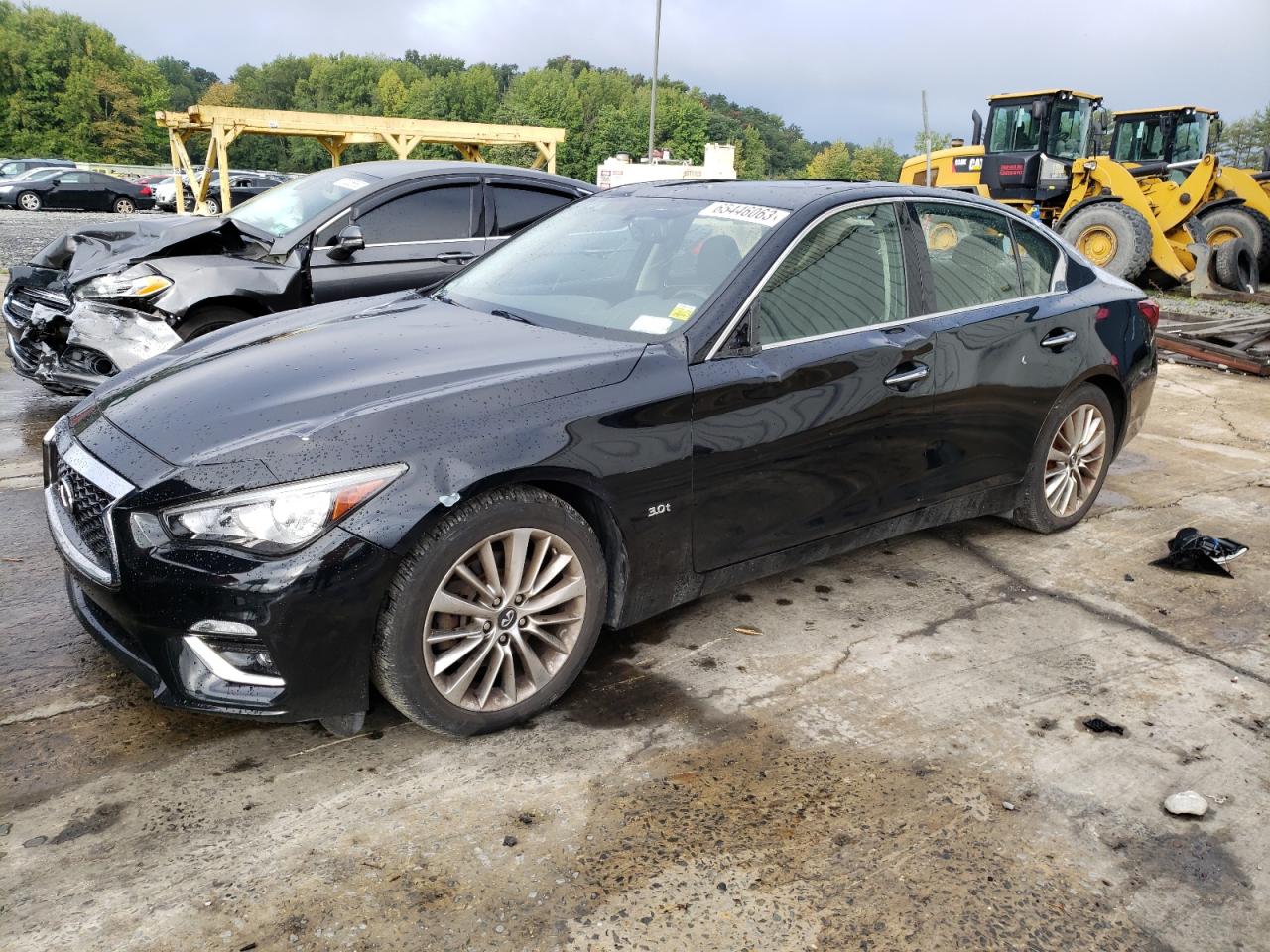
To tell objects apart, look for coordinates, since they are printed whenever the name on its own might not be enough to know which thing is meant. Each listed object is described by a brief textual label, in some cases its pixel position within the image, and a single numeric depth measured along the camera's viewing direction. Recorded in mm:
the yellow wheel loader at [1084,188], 14266
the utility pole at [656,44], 27375
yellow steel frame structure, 16031
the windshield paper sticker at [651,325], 3387
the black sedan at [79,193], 28734
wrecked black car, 5922
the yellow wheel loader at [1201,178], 14781
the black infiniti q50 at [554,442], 2605
